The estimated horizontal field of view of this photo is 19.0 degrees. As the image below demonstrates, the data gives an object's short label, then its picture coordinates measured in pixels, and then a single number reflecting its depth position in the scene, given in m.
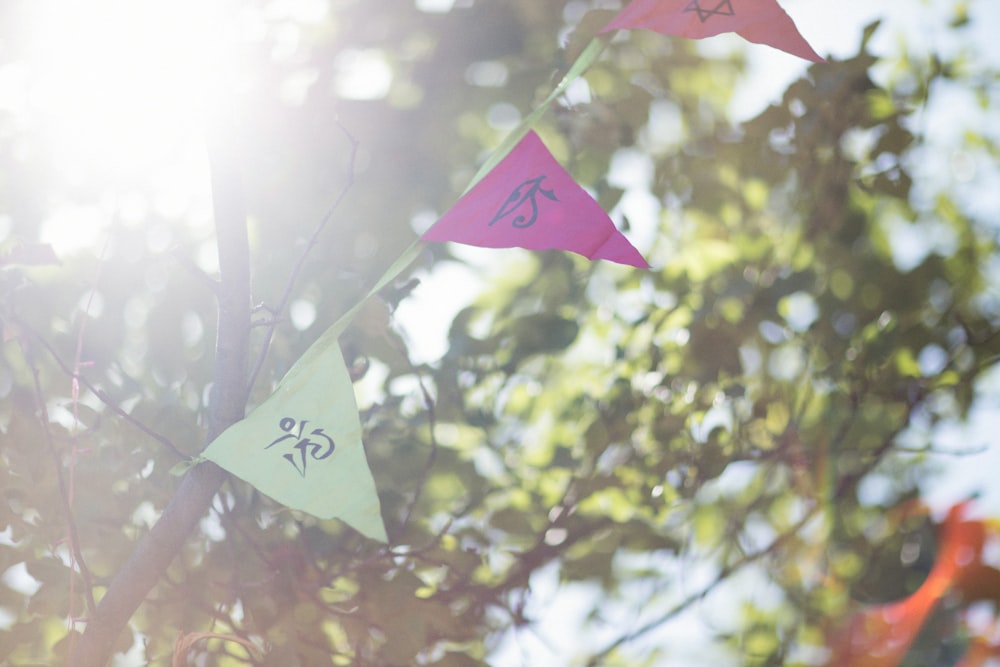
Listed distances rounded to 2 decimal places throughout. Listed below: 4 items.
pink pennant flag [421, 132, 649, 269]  3.16
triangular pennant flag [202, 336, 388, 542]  2.96
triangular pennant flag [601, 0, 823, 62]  3.29
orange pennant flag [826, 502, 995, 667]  3.57
